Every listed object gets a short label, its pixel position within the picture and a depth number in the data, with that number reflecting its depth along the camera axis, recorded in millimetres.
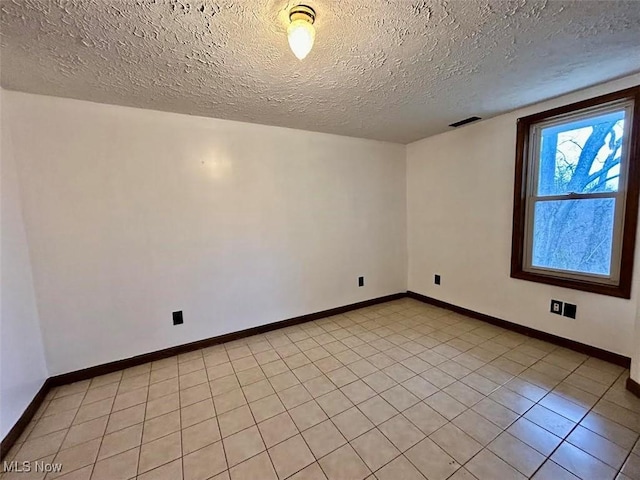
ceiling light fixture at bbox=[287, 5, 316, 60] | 1207
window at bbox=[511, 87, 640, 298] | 2045
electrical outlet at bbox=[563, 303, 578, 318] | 2355
